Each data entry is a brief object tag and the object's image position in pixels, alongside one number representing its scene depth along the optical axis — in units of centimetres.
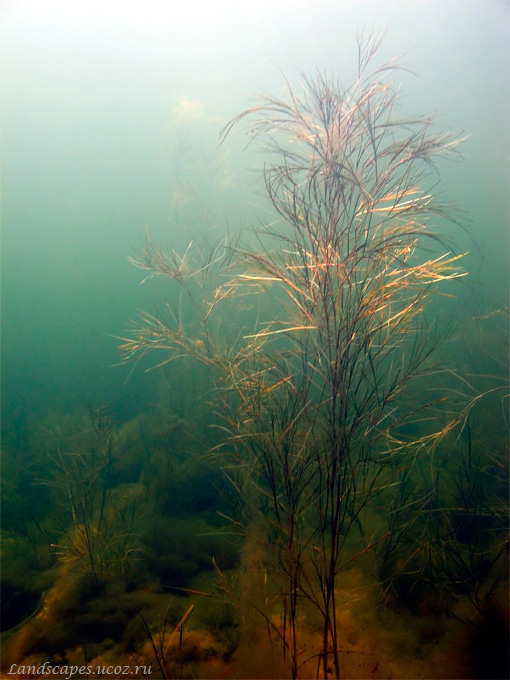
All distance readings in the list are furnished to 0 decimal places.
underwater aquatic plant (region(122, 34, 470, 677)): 212
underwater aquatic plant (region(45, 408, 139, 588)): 358
